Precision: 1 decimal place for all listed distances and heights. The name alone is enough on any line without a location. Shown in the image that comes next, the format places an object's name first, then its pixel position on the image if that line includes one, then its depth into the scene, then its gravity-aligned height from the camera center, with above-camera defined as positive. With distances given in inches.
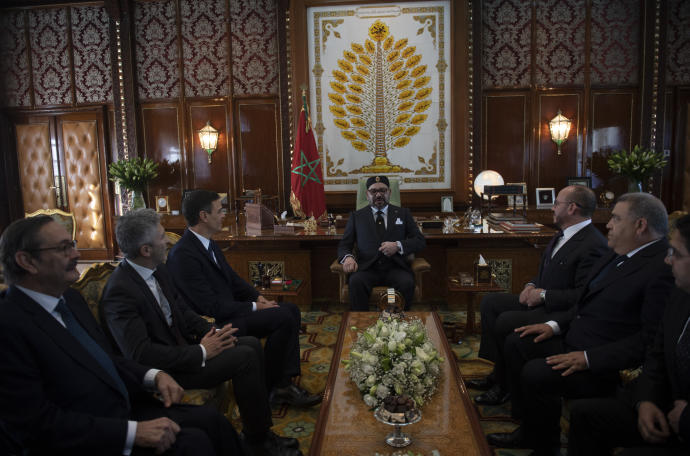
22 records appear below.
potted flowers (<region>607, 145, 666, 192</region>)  238.2 +0.4
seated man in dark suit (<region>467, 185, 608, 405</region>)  106.9 -25.9
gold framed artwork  253.4 +47.0
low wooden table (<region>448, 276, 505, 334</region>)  145.0 -37.4
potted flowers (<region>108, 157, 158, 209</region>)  261.4 +2.0
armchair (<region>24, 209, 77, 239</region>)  176.2 -14.5
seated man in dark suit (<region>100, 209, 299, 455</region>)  82.6 -30.1
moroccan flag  232.7 -0.9
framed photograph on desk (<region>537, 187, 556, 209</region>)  257.8 -15.9
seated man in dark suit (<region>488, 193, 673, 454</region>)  81.7 -29.5
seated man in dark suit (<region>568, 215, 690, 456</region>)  65.6 -36.6
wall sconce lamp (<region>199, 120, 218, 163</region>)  272.5 +23.2
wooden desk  175.9 -33.1
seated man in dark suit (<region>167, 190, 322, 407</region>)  112.2 -31.5
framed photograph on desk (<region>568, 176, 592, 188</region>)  255.3 -7.3
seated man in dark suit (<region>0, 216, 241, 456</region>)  56.7 -25.1
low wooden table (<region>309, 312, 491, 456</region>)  68.6 -40.6
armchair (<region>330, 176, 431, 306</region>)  153.1 -37.6
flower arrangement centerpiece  77.9 -33.9
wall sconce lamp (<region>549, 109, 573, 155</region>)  258.7 +22.4
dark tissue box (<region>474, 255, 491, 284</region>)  148.8 -33.0
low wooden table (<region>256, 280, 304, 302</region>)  141.3 -35.7
